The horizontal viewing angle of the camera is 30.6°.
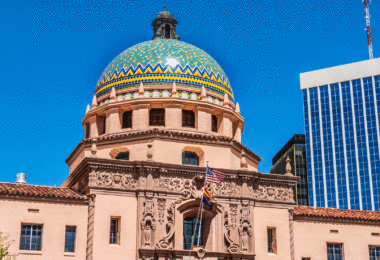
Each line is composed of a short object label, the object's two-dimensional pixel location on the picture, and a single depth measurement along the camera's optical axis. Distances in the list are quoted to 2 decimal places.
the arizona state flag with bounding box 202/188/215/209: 40.75
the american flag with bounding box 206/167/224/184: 40.85
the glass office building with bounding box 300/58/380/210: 101.12
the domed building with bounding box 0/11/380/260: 38.69
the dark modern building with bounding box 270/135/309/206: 112.75
